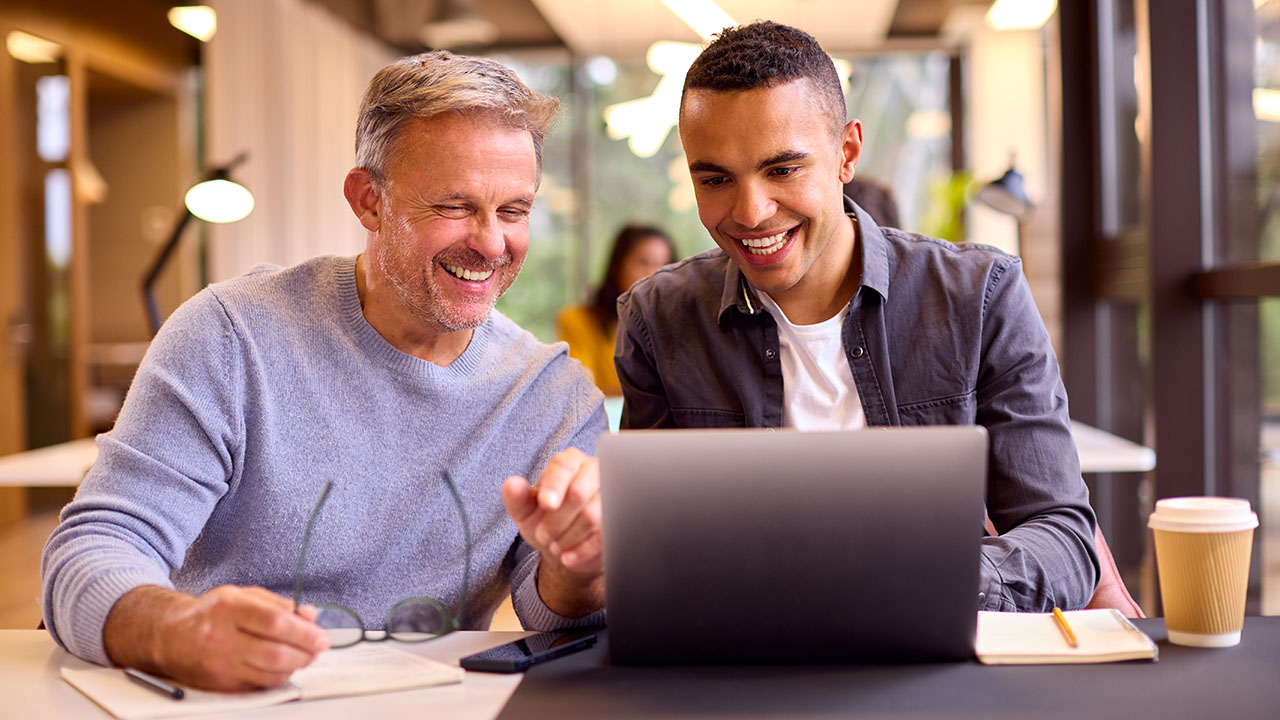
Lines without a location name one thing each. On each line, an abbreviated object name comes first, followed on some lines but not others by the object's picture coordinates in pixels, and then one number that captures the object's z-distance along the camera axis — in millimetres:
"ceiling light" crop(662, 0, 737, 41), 5160
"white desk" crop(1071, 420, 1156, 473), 2850
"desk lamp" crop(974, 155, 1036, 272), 3887
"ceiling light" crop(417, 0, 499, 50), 7430
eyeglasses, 1140
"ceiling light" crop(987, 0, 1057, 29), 5832
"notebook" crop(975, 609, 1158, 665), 1104
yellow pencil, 1138
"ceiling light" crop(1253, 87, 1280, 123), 2877
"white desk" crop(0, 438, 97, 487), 2838
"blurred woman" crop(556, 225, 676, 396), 4887
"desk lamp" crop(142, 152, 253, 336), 3152
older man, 1461
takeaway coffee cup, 1135
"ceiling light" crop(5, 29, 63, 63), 5980
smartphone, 1133
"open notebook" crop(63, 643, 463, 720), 1021
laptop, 1017
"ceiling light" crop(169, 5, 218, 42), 6250
